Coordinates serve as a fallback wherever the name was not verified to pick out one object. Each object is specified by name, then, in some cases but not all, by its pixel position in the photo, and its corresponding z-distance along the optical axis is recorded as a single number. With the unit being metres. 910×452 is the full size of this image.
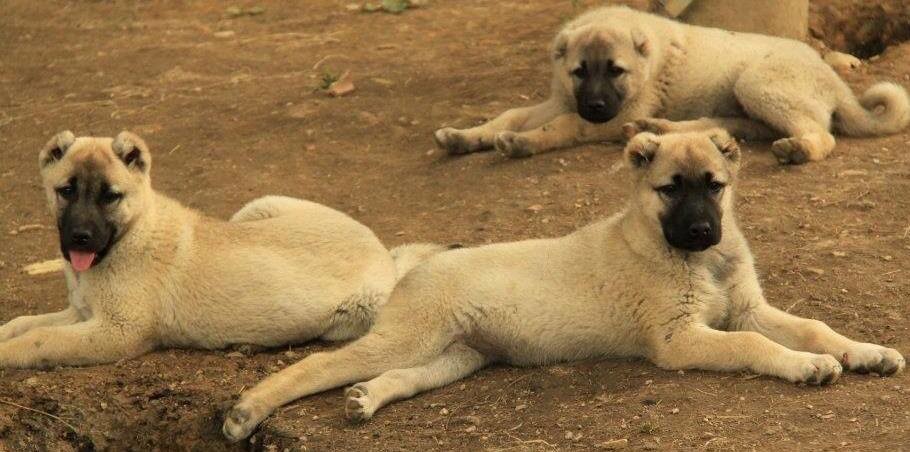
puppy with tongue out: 13.37
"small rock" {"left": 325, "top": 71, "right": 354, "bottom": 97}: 21.47
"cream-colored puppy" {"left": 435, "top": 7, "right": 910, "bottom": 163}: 18.00
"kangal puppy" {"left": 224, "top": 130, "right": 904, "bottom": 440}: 11.95
